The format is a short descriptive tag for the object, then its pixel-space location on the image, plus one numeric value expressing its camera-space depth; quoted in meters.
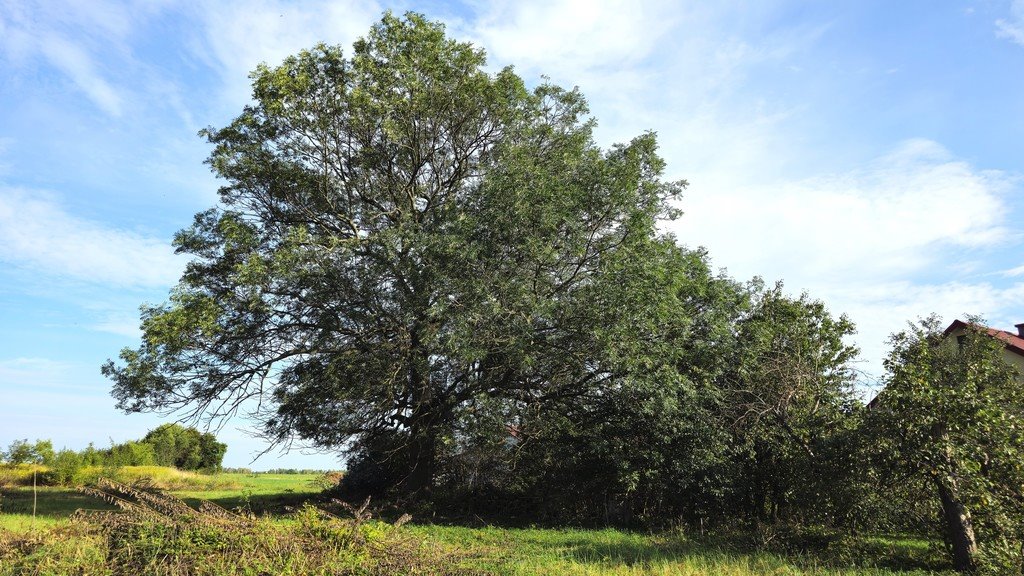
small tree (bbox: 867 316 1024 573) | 9.15
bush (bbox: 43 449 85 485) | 24.95
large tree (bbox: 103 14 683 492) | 13.38
